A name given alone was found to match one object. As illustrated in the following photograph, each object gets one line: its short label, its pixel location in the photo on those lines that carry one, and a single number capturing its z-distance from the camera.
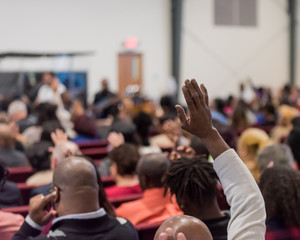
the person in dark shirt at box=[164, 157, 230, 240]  3.51
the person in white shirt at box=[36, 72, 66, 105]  13.79
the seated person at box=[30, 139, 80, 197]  4.86
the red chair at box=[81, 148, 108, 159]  9.14
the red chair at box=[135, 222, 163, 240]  4.10
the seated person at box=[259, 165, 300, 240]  3.55
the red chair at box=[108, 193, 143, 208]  5.13
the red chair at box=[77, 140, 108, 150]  10.28
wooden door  23.35
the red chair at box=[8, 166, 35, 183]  7.15
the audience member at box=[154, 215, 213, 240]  2.20
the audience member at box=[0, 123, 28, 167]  7.19
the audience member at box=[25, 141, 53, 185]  6.32
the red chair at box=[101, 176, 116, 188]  6.46
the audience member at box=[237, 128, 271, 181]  6.77
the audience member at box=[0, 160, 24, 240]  3.84
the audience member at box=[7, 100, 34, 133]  11.13
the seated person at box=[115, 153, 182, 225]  4.50
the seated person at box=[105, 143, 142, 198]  5.81
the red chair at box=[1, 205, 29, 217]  4.68
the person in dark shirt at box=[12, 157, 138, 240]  3.22
